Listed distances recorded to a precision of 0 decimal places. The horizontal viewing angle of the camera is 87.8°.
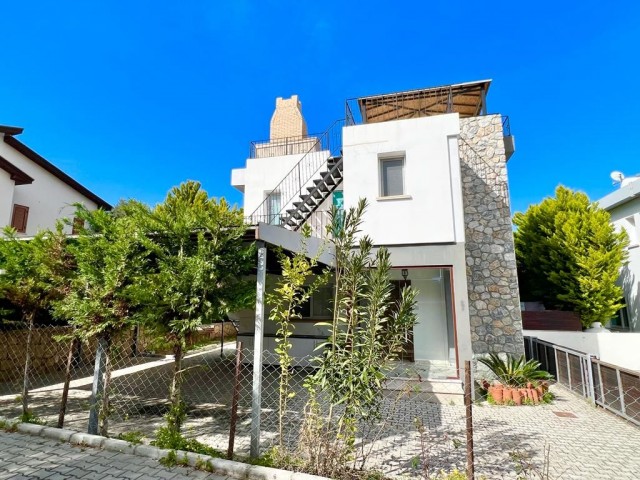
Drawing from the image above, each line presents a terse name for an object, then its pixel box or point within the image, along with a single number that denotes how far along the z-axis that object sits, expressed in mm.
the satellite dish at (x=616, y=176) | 19719
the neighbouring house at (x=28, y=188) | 14164
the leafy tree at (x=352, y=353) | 3627
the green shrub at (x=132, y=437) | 4672
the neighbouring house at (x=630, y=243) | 14742
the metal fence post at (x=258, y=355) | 4359
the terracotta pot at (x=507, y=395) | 7398
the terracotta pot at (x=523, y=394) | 7371
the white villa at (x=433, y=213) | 8312
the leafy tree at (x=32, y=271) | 5586
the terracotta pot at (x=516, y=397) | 7328
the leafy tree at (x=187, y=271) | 4809
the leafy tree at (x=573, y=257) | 12930
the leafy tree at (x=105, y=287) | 4938
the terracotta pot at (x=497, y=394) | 7445
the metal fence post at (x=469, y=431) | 3459
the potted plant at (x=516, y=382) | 7383
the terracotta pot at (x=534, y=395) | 7344
